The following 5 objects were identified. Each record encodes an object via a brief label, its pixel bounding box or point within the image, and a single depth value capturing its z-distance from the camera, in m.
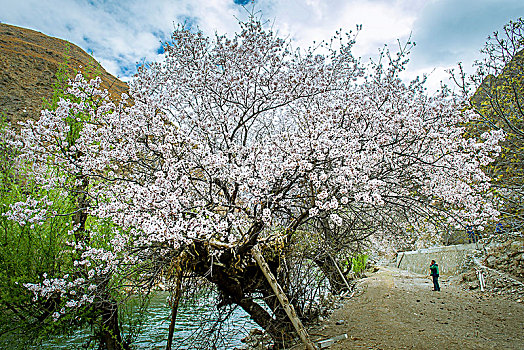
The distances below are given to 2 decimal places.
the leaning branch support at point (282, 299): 3.58
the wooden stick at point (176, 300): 3.69
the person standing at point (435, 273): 8.59
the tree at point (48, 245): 4.07
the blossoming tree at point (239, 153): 3.97
